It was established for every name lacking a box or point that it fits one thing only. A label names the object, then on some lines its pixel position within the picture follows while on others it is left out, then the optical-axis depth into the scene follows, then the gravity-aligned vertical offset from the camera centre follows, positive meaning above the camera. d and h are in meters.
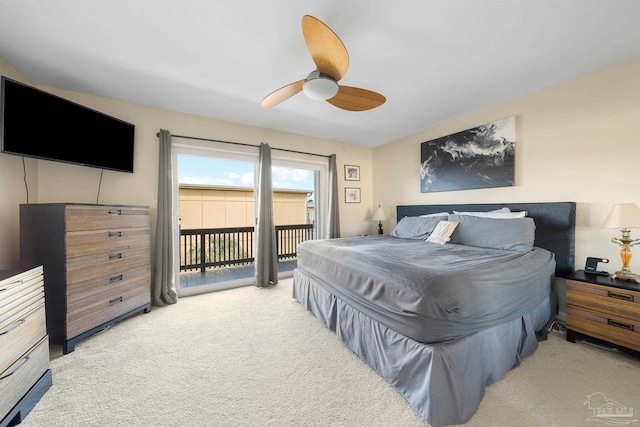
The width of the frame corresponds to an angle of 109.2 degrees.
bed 1.27 -0.61
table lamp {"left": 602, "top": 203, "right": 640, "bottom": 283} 1.75 -0.11
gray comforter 1.29 -0.49
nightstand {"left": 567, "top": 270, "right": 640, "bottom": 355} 1.68 -0.78
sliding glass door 3.45 +0.05
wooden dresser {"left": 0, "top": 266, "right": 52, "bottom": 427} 1.22 -0.79
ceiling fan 1.37 +1.06
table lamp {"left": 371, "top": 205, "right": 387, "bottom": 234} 4.36 -0.07
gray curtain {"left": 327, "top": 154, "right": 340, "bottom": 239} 4.18 +0.15
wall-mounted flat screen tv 1.76 +0.77
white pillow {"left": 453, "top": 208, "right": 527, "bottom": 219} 2.56 -0.03
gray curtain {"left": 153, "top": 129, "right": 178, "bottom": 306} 2.82 -0.29
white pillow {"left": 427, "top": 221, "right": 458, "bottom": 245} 2.69 -0.25
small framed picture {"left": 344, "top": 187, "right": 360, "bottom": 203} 4.55 +0.35
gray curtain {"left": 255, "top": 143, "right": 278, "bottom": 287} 3.52 -0.14
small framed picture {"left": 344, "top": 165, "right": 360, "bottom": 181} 4.54 +0.80
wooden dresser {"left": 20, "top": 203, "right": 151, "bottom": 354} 1.85 -0.42
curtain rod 3.13 +1.06
